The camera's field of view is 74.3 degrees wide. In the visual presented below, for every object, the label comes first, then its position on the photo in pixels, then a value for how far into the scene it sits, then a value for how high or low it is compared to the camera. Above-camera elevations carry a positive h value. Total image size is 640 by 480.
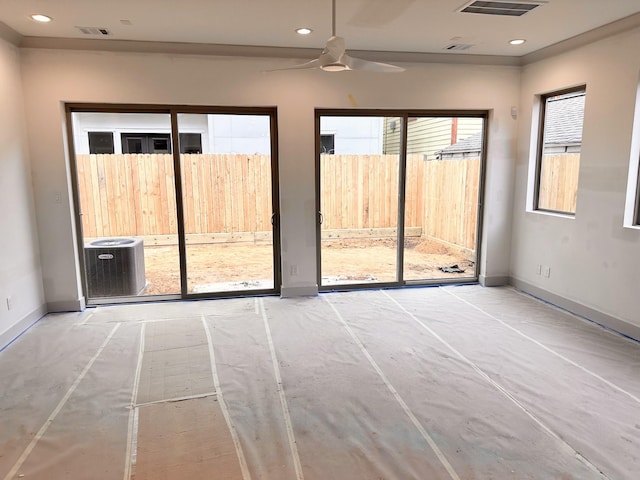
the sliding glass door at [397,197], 5.05 -0.26
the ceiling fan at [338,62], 2.68 +0.75
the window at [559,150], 4.41 +0.27
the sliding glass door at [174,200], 4.57 -0.25
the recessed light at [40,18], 3.43 +1.31
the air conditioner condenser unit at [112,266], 4.73 -0.99
